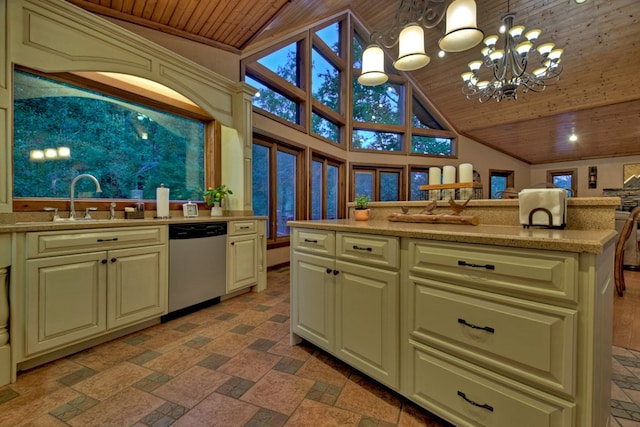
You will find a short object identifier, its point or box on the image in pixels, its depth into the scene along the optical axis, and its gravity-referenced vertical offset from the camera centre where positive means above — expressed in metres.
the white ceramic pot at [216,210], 3.30 +0.02
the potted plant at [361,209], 2.41 +0.03
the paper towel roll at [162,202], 2.82 +0.09
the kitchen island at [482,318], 0.94 -0.43
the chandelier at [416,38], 1.63 +1.09
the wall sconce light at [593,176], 8.11 +1.05
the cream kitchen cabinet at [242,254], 3.09 -0.47
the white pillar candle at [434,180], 2.32 +0.27
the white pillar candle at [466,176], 2.11 +0.27
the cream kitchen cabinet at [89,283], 1.75 -0.50
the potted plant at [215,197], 3.29 +0.17
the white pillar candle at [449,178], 2.26 +0.27
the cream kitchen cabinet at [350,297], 1.47 -0.50
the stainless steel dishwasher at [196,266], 2.56 -0.51
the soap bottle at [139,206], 2.69 +0.05
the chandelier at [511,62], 3.56 +2.06
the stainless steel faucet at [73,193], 2.22 +0.14
